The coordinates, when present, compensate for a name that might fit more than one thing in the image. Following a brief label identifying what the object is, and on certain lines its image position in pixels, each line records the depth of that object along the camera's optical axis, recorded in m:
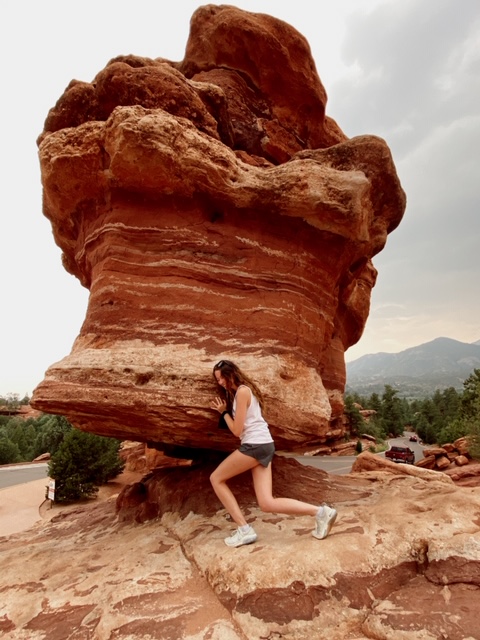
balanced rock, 5.59
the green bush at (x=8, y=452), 35.47
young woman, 4.07
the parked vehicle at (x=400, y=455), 29.17
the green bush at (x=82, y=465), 19.69
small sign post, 16.81
